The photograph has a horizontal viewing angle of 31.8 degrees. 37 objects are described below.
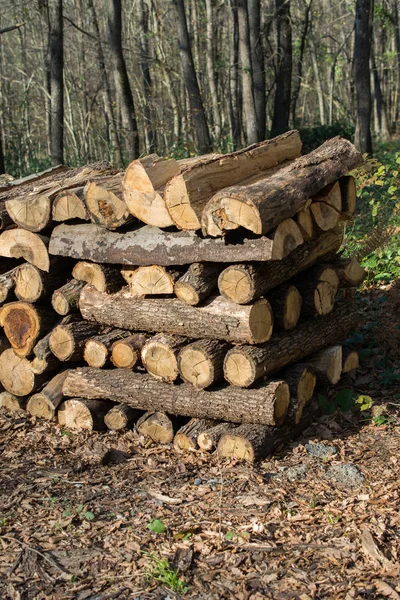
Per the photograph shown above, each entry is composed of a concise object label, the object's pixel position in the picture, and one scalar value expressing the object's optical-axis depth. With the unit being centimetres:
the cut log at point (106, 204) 519
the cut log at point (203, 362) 505
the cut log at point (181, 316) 491
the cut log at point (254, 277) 480
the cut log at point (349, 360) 613
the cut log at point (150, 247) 475
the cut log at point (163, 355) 523
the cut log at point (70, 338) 566
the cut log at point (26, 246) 570
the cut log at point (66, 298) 568
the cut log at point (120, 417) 564
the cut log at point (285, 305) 523
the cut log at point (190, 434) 525
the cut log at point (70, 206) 537
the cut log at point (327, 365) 573
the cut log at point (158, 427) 544
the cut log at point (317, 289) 556
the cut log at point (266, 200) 450
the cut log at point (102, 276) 554
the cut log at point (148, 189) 489
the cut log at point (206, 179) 473
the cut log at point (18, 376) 600
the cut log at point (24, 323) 582
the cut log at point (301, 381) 533
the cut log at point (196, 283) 494
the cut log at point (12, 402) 620
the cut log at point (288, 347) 497
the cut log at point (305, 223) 516
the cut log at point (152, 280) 515
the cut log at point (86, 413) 570
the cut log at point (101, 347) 564
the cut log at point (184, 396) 502
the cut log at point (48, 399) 591
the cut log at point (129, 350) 552
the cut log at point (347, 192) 578
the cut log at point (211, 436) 514
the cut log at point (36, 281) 575
